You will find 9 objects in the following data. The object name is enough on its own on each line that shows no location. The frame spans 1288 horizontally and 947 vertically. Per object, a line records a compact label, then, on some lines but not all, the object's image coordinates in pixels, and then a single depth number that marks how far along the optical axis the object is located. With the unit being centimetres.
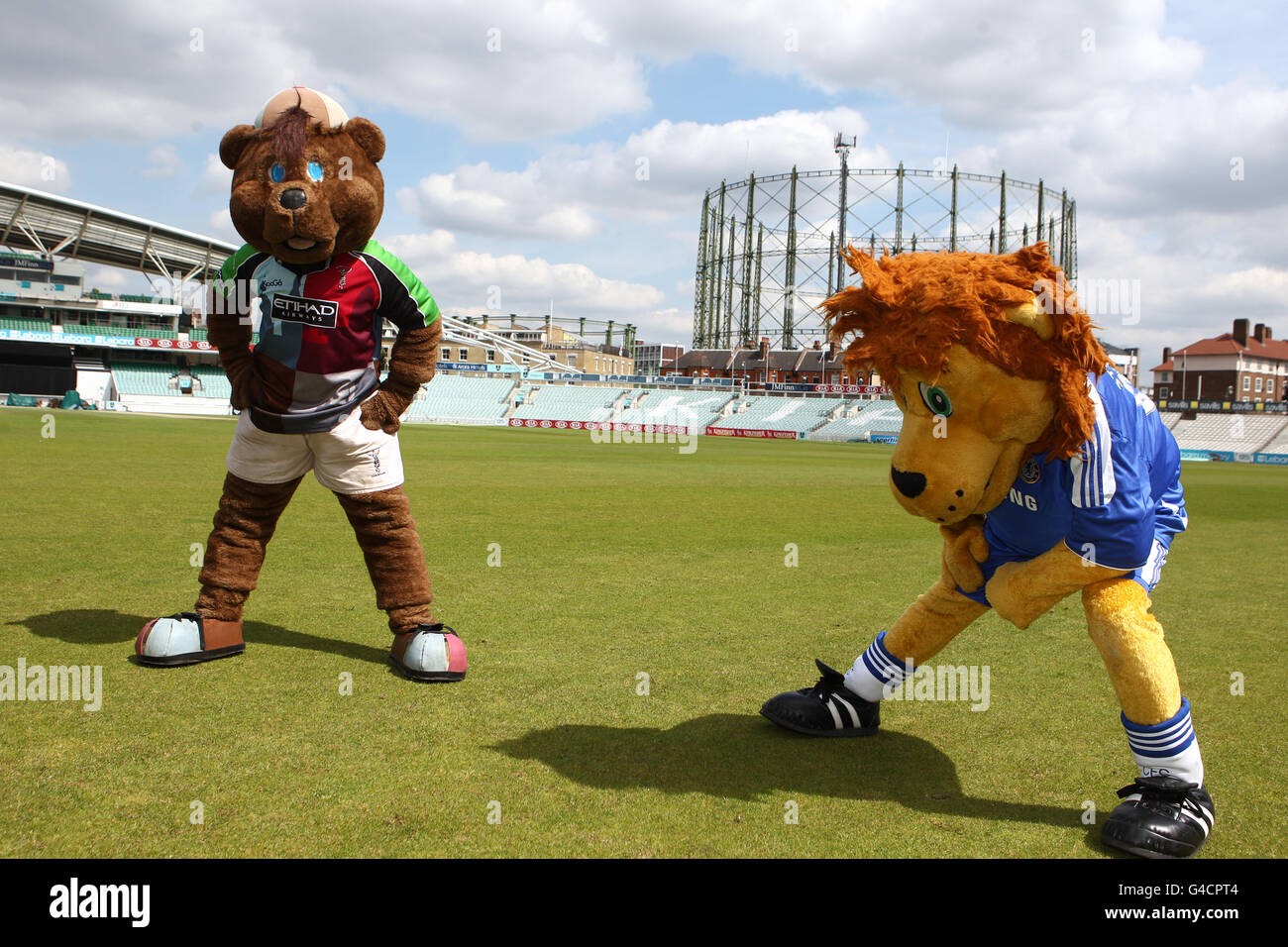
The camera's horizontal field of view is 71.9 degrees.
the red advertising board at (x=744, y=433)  5459
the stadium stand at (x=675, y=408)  5894
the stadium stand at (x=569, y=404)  6044
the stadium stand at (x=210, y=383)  5969
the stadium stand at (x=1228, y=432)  4841
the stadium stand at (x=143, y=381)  5853
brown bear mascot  438
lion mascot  295
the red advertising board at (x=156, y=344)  6056
